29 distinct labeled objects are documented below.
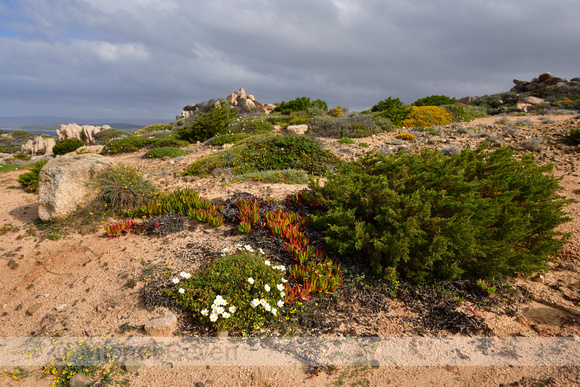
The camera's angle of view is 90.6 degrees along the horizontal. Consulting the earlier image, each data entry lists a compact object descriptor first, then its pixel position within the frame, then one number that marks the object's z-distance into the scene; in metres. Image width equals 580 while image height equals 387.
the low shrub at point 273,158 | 10.21
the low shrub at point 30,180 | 9.15
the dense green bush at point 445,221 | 3.89
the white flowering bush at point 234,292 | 3.46
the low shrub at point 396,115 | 19.02
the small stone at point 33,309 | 3.84
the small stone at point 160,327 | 3.35
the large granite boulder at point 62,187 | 6.13
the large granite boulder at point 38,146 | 24.17
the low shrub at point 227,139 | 15.41
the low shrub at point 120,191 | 6.47
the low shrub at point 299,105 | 29.41
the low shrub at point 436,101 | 27.70
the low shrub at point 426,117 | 18.30
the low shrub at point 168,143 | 16.16
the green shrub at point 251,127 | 18.30
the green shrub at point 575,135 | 9.74
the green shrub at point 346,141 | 14.41
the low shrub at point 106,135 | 24.25
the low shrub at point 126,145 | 16.48
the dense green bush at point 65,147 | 18.48
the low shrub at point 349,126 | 16.16
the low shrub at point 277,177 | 8.60
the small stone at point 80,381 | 2.77
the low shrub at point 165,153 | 14.00
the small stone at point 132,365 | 2.95
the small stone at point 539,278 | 4.23
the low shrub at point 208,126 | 17.98
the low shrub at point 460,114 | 19.00
